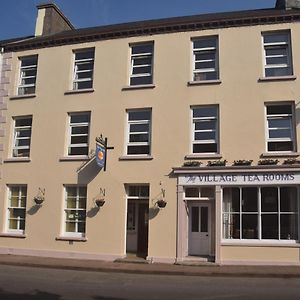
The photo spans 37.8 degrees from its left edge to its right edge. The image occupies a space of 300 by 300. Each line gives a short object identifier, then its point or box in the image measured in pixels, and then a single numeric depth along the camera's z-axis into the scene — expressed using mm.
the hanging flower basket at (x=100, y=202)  18062
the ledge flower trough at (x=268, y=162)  16578
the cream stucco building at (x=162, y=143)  16938
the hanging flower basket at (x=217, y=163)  17078
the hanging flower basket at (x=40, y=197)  19016
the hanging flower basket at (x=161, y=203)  17312
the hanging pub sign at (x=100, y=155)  17453
